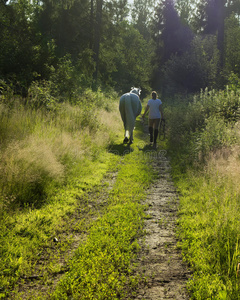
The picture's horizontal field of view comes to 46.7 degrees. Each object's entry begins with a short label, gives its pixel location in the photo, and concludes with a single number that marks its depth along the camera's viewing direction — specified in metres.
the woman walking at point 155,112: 10.93
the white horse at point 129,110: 10.74
